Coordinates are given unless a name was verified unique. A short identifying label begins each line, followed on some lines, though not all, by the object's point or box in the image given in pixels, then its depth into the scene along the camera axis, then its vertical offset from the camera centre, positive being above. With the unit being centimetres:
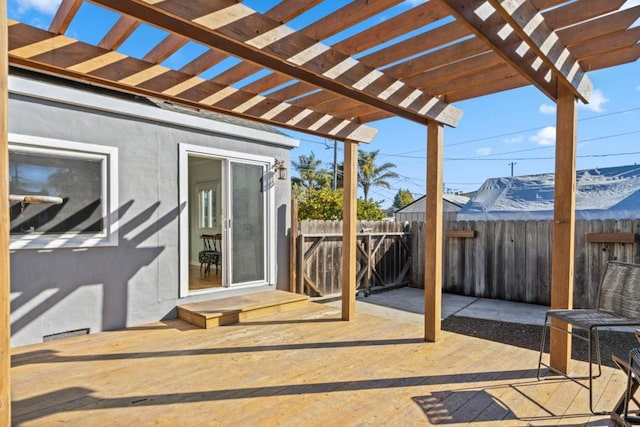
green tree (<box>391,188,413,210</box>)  2889 +155
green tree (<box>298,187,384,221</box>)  1107 +27
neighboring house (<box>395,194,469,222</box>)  1752 +50
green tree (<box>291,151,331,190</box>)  2058 +254
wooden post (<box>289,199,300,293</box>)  582 -55
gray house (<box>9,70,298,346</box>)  354 +10
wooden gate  611 -78
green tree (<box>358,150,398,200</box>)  2109 +259
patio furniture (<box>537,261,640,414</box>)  251 -68
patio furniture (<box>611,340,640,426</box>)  190 -92
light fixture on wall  566 +75
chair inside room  665 -79
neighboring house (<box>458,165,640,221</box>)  727 +47
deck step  420 -116
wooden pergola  215 +118
